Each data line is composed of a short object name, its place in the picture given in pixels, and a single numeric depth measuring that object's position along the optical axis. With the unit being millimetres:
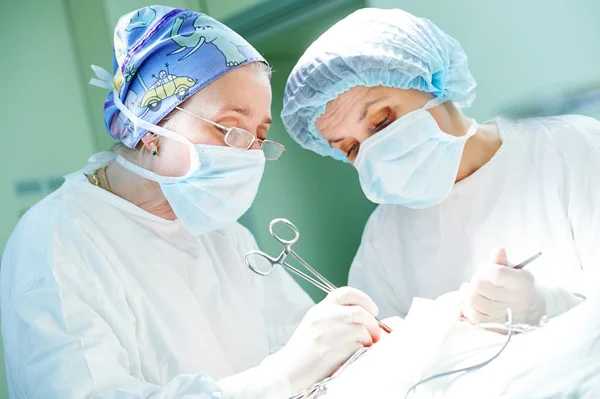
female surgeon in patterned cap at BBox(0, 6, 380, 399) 1248
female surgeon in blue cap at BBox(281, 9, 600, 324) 1512
